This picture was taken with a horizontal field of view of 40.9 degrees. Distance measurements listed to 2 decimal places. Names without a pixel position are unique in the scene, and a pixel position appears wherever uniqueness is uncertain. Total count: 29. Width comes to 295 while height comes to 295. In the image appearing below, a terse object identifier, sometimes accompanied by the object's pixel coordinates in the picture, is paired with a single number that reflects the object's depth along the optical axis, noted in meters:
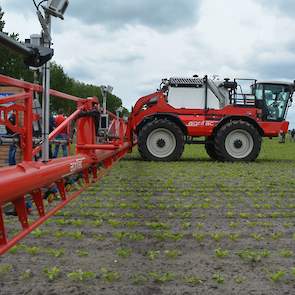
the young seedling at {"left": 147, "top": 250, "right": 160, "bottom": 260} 3.43
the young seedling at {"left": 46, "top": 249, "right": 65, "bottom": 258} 3.44
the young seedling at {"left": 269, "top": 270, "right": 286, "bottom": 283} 3.01
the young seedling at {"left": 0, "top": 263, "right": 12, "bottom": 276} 3.05
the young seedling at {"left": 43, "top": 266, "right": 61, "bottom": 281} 2.97
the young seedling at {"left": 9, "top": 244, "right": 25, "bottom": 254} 3.50
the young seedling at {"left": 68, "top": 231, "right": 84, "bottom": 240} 3.96
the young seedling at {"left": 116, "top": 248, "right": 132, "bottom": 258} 3.46
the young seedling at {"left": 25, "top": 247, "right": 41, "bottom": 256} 3.48
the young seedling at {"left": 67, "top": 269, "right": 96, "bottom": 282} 2.96
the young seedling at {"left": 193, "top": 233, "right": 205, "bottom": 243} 3.96
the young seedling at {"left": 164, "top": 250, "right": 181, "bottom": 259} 3.46
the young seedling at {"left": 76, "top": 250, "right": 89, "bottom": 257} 3.46
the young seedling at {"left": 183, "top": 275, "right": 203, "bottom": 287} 2.93
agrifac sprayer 11.28
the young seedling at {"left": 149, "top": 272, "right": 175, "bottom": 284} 2.96
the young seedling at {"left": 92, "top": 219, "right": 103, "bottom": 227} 4.45
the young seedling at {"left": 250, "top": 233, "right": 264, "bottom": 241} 4.00
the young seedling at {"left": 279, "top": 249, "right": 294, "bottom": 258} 3.54
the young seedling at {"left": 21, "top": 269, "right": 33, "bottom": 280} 2.97
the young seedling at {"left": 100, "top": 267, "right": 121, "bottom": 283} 2.97
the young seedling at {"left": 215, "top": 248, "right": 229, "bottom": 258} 3.50
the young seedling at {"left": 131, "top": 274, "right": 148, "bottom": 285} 2.93
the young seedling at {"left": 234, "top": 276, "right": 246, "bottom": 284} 2.96
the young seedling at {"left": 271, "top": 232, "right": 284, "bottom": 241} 4.04
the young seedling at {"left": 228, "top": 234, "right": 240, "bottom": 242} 3.97
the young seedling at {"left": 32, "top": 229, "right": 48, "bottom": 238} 3.97
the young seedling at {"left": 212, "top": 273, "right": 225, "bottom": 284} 2.96
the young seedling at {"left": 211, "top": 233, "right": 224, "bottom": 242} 3.96
